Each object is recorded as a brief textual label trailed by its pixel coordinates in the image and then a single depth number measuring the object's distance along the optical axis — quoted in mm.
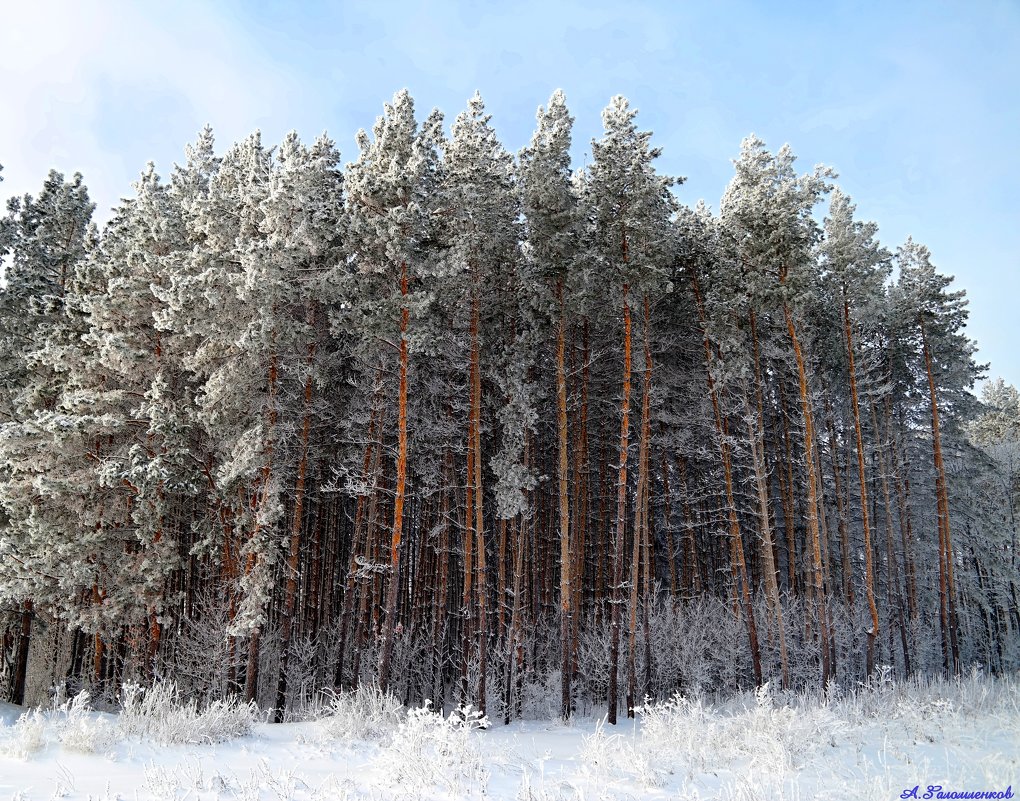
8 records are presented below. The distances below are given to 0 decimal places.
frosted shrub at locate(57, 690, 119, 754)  7586
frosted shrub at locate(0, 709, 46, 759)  7304
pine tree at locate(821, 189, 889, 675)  20094
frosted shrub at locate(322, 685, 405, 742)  10195
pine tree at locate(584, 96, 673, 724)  16891
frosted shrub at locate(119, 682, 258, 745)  8719
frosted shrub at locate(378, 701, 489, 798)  6832
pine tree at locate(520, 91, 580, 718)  16484
